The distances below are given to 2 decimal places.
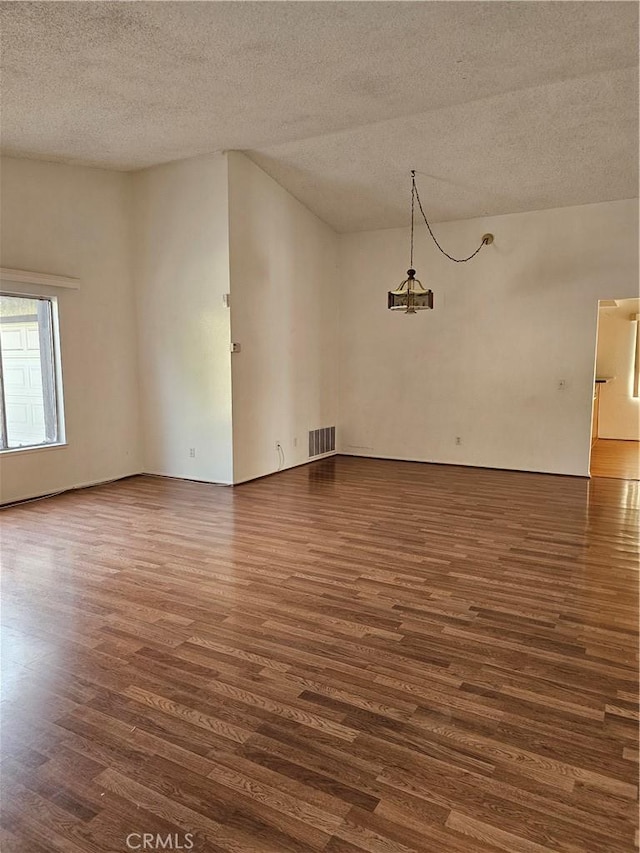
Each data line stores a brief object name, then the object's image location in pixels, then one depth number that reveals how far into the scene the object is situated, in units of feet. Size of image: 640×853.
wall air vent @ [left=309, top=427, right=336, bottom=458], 24.67
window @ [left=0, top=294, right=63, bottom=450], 17.06
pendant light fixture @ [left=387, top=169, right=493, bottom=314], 19.13
